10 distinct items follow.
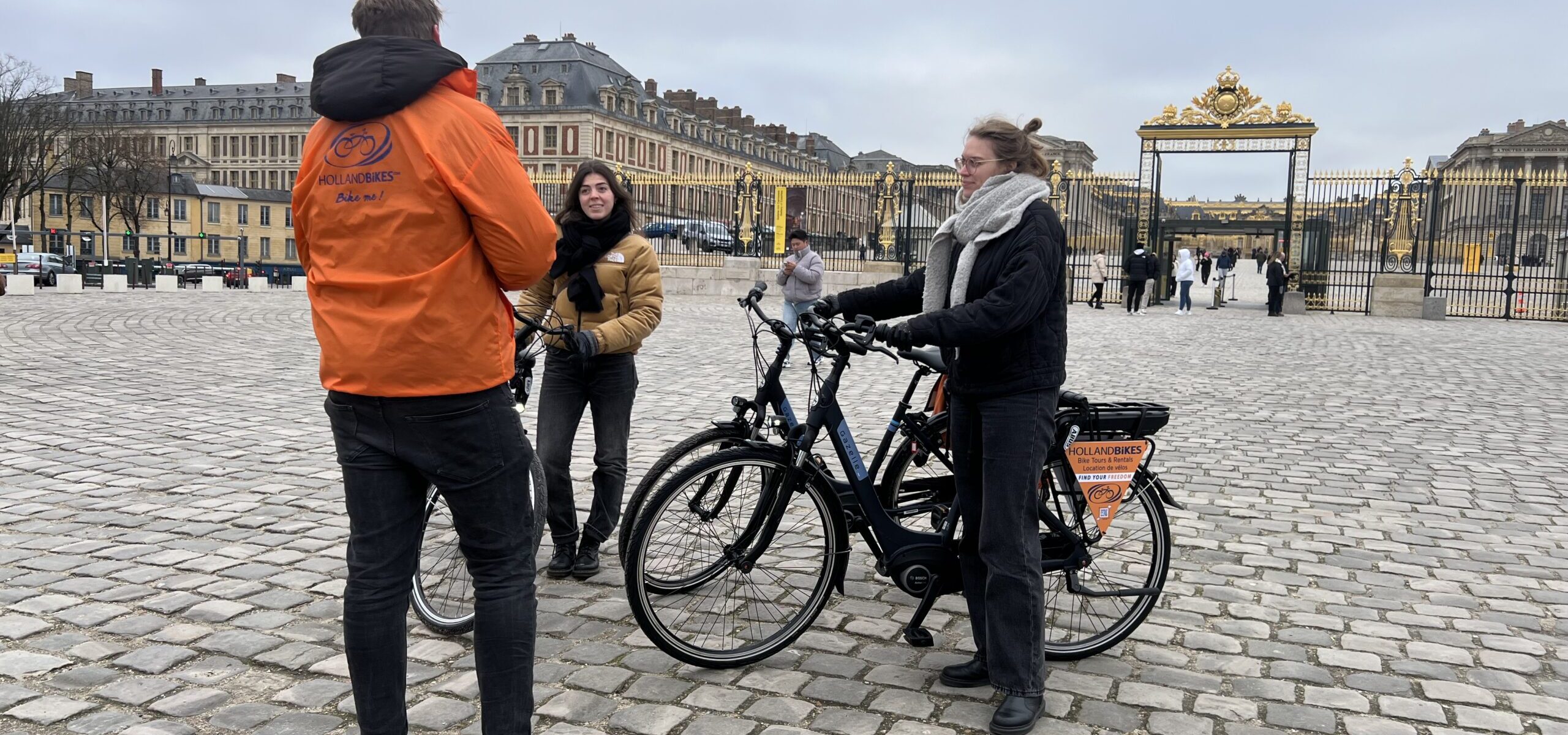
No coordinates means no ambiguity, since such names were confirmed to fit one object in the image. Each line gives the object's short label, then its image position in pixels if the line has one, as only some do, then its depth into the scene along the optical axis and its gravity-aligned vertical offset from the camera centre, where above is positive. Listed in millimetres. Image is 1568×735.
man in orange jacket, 2570 -134
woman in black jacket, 3395 -266
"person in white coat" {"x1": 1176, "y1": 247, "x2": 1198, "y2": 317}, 27188 -70
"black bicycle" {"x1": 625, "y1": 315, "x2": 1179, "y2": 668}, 3889 -957
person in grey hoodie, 13430 -172
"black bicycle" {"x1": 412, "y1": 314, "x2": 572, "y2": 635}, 4227 -1204
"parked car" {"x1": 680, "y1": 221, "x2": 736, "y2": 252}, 31891 +494
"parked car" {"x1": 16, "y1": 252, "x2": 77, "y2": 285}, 41438 -1197
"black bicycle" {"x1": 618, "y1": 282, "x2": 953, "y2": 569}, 4105 -652
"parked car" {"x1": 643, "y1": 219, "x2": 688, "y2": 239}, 31844 +682
